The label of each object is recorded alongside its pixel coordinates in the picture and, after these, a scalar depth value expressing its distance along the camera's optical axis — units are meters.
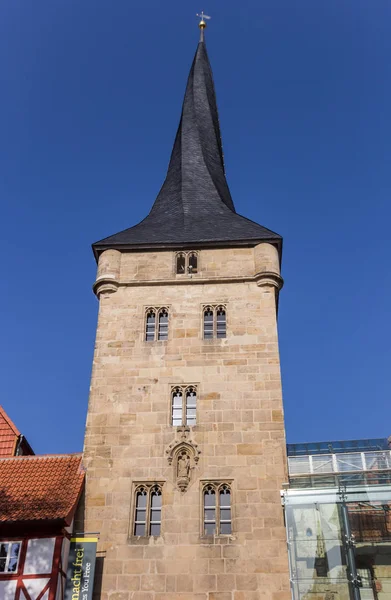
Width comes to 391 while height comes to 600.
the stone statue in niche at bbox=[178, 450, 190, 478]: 16.61
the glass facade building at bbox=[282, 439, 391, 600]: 14.90
